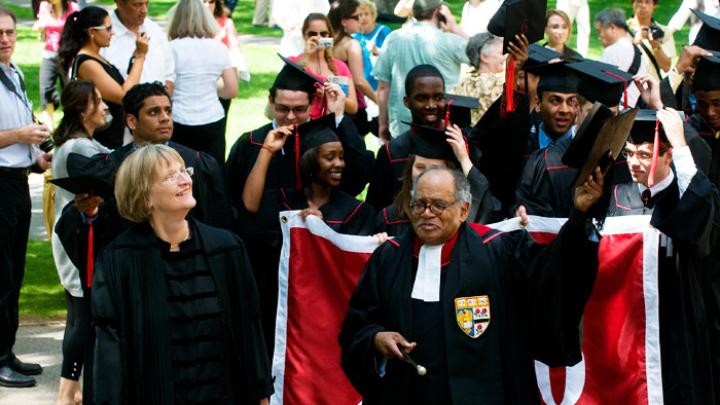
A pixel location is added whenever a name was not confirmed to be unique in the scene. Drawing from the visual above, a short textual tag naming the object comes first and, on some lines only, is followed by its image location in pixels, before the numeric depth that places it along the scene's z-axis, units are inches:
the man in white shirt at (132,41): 759.3
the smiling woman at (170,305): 440.2
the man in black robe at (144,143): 546.6
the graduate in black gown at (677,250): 497.7
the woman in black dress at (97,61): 706.2
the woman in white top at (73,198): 582.3
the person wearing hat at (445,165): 550.8
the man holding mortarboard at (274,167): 590.7
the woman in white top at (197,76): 812.9
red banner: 524.8
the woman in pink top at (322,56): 789.4
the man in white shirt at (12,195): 637.0
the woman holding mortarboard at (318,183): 569.2
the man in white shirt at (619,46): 895.5
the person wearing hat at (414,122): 610.8
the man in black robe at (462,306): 437.7
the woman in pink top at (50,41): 851.5
